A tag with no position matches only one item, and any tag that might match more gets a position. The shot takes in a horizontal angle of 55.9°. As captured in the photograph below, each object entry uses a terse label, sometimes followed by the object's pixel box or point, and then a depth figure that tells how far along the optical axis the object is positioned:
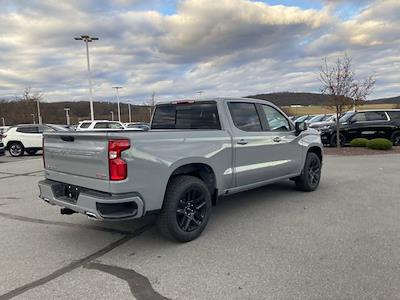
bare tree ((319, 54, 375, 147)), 16.70
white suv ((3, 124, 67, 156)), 18.67
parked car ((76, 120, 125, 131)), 19.78
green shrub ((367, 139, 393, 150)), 15.64
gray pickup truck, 4.11
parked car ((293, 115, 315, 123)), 31.26
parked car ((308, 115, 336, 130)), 18.93
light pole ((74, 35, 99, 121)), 31.91
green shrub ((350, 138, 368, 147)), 16.50
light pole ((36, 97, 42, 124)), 70.43
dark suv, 17.75
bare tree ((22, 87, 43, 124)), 71.75
